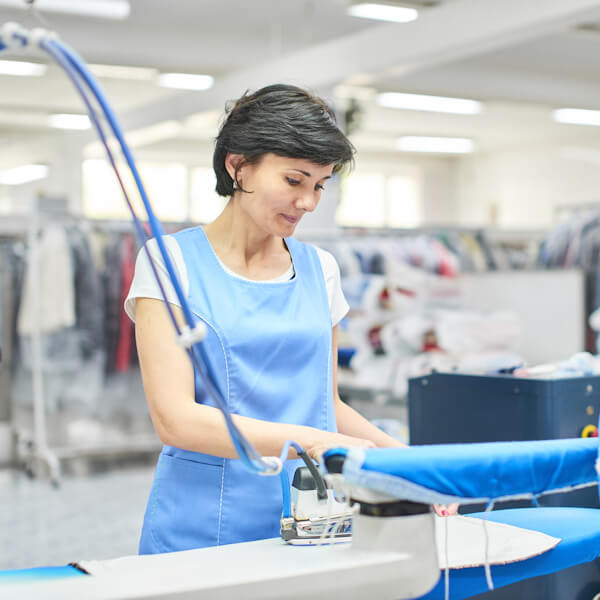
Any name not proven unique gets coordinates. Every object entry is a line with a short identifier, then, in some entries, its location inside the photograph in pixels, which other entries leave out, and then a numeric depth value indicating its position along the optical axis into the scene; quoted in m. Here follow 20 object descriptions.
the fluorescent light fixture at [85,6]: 4.97
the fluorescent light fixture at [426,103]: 9.48
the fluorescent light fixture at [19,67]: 7.77
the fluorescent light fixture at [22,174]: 13.11
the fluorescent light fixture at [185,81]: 8.45
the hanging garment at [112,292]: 5.38
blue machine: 1.78
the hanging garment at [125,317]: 5.37
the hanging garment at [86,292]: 5.26
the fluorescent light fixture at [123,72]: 8.11
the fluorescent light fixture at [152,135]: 10.80
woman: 1.31
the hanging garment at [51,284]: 5.09
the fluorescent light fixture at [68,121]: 11.24
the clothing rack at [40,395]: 5.10
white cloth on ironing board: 1.20
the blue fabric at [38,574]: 1.01
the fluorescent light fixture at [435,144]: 13.47
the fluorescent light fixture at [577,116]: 10.78
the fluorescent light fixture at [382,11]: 6.21
